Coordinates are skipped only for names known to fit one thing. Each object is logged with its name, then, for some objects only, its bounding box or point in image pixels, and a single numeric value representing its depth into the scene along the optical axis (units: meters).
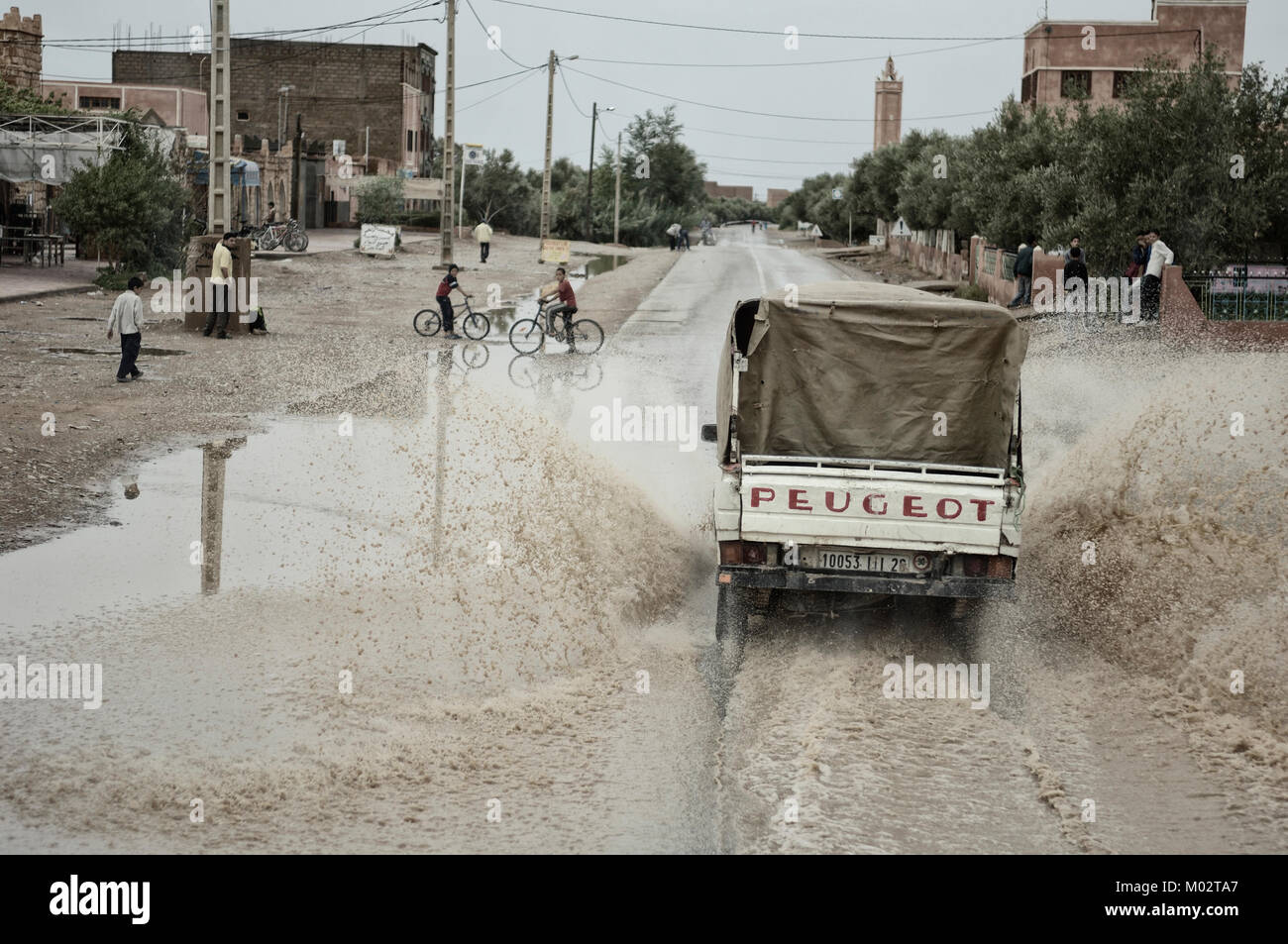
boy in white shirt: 19.39
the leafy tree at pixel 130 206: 32.66
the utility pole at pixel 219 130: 26.14
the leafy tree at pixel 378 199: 68.88
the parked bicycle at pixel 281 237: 48.81
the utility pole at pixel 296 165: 61.56
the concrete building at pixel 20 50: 49.84
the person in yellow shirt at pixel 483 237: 51.84
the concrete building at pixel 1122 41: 69.56
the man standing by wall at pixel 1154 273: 25.25
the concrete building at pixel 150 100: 71.81
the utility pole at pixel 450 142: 41.12
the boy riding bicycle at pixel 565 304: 25.97
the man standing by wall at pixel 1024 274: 31.70
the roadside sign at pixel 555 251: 54.34
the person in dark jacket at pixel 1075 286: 28.27
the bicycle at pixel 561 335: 26.14
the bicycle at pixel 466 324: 27.45
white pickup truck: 9.08
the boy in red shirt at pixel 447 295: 26.80
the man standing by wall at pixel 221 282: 25.92
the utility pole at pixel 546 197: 58.62
